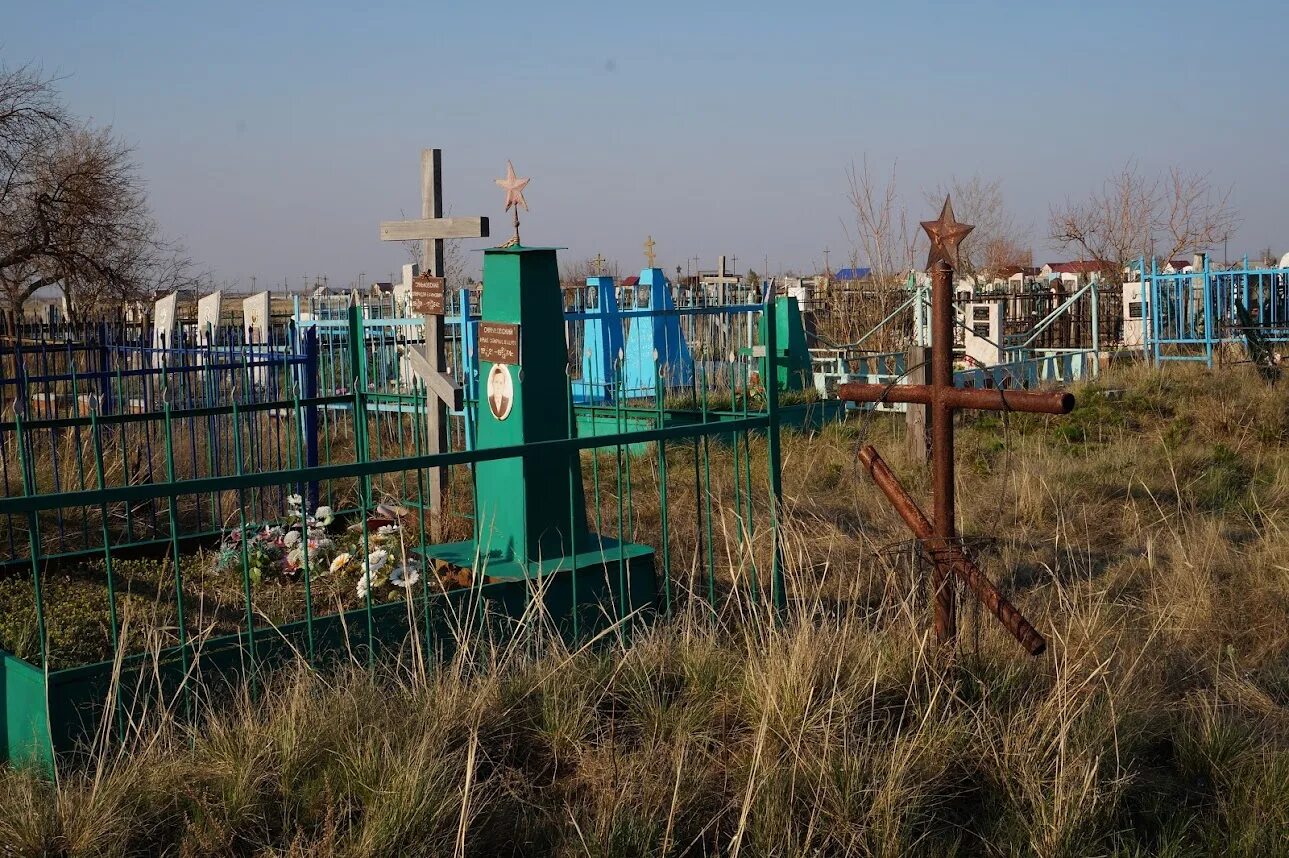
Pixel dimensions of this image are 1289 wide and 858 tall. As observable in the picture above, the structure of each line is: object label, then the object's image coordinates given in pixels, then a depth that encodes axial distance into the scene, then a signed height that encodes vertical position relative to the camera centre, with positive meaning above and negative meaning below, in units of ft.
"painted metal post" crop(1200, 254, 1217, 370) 52.26 +0.53
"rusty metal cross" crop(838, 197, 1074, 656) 13.60 -1.22
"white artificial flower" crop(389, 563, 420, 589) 16.89 -2.93
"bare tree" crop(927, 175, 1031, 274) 122.52 +9.22
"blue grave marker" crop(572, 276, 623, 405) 45.62 +0.36
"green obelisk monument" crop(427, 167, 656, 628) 17.71 -1.15
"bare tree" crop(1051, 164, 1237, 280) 103.24 +7.32
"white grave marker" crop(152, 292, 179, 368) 55.93 +2.69
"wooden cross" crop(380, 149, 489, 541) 26.21 +2.59
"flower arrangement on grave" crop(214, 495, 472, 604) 17.87 -2.95
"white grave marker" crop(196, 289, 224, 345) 59.88 +2.99
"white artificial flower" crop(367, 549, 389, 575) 18.19 -2.84
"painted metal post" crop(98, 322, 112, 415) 36.06 -0.33
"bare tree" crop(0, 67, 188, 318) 71.87 +8.94
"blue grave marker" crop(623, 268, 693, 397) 46.85 +0.10
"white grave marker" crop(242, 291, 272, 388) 59.52 +2.94
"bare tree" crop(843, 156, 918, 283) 66.39 +4.46
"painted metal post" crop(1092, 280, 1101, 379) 51.67 +0.06
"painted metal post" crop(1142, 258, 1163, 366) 54.70 +0.86
